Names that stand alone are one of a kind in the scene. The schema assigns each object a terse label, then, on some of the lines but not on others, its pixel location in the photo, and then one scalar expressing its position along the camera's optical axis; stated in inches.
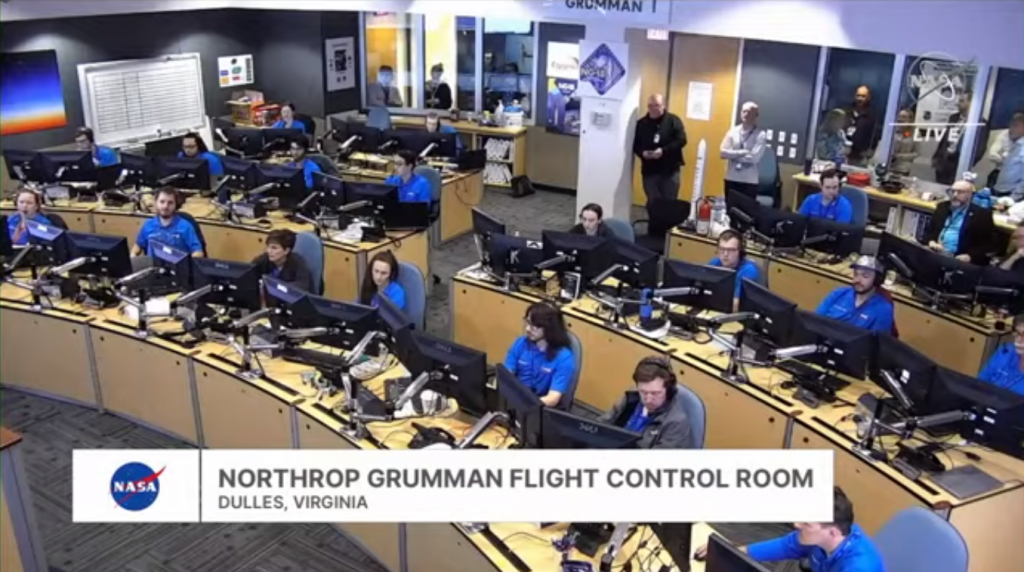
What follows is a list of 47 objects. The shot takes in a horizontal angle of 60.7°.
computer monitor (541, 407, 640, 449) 143.9
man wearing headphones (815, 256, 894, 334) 212.4
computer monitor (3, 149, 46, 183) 328.2
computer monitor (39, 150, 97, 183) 329.7
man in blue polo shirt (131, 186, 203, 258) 264.4
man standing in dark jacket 365.4
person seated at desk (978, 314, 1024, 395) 184.9
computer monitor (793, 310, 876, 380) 182.5
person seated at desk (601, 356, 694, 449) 161.9
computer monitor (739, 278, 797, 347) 196.1
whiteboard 417.4
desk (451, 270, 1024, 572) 162.4
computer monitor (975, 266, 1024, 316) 231.1
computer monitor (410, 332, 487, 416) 167.9
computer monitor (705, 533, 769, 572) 115.3
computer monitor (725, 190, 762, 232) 283.4
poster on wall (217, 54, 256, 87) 482.9
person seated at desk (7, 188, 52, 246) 263.9
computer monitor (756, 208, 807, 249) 273.3
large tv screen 378.9
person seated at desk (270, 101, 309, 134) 425.7
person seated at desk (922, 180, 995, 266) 283.6
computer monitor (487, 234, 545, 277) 245.3
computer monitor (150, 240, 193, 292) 220.8
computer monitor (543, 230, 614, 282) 237.1
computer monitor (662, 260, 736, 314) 212.4
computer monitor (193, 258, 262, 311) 211.5
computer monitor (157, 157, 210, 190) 325.7
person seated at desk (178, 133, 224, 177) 351.6
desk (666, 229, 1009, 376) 234.2
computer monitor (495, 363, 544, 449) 151.4
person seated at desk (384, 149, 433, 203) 317.1
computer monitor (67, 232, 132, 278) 232.1
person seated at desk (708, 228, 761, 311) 228.1
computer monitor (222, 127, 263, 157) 383.2
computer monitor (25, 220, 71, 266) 239.0
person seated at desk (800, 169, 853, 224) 287.6
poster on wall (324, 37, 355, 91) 496.7
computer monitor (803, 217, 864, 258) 266.5
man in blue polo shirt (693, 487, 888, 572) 128.3
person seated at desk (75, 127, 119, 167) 356.2
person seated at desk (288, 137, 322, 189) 364.8
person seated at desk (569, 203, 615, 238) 262.4
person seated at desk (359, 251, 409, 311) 217.6
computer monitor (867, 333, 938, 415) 169.8
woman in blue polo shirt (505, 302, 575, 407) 182.5
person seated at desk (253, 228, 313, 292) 232.5
